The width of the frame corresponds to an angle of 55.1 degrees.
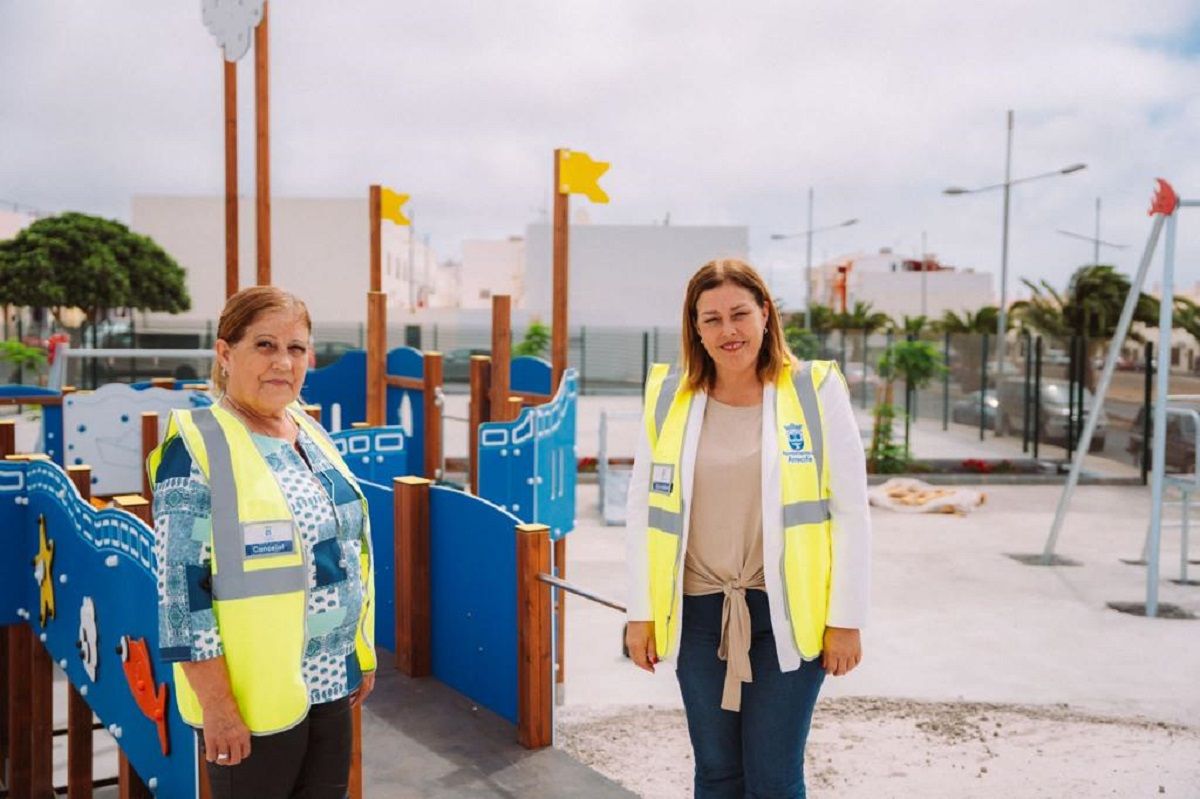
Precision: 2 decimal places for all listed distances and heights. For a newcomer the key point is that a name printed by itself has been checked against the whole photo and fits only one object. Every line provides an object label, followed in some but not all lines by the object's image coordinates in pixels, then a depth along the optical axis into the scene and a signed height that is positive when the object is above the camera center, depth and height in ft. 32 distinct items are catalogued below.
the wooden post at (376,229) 32.76 +2.92
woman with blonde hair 8.50 -1.58
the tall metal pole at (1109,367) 28.58 -0.78
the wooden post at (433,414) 29.07 -2.16
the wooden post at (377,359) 29.28 -0.75
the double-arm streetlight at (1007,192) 82.70 +11.52
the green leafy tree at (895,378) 52.21 -2.17
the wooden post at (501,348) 25.36 -0.37
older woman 7.48 -1.60
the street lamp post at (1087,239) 116.50 +10.16
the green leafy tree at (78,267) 116.37 +6.17
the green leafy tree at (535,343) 93.25 -0.91
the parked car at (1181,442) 47.32 -4.30
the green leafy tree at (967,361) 85.35 -1.86
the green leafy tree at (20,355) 75.10 -1.90
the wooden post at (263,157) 29.12 +4.49
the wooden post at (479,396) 26.66 -1.51
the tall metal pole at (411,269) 207.78 +11.15
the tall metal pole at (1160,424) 26.81 -2.00
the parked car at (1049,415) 59.72 -4.19
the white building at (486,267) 275.39 +15.49
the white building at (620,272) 166.50 +8.92
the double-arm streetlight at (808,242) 120.55 +10.95
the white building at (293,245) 155.74 +11.46
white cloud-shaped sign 29.09 +7.94
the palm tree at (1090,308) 94.68 +2.49
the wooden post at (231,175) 30.37 +4.17
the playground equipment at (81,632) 10.48 -3.35
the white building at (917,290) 279.28 +11.58
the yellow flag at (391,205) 35.55 +3.90
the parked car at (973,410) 72.59 -4.80
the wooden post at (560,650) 19.95 -5.82
